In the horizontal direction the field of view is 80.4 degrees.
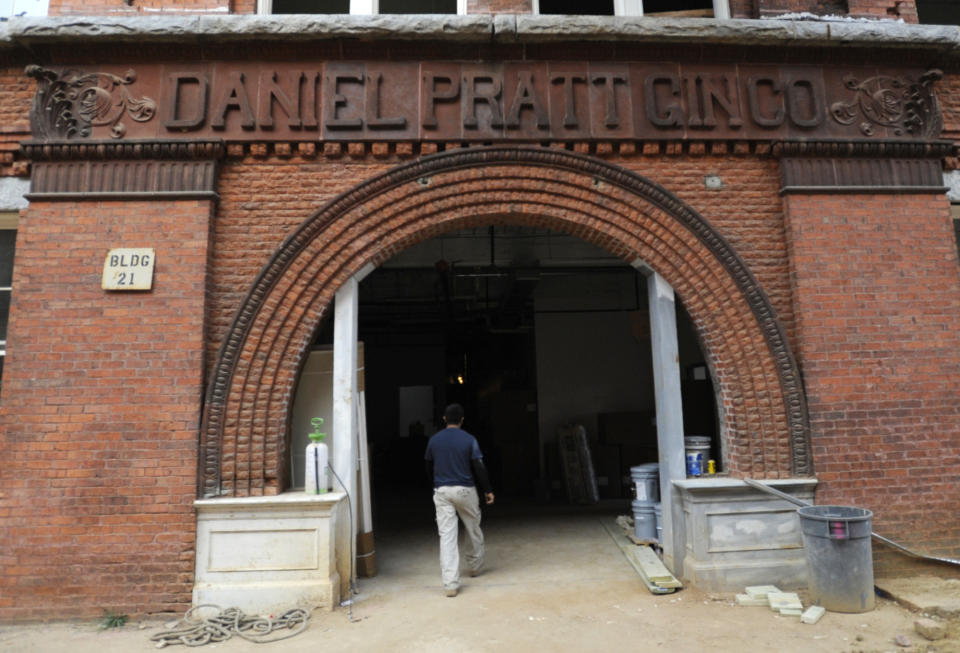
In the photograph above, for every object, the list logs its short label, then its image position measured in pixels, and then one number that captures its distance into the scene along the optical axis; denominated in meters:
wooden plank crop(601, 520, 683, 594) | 5.25
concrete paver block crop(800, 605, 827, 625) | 4.52
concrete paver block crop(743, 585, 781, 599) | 5.02
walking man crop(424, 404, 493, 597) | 5.46
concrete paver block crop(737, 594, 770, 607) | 4.97
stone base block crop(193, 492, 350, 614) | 4.98
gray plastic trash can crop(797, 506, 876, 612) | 4.68
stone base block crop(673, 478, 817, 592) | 5.23
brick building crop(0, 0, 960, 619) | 5.11
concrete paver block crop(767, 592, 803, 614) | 4.76
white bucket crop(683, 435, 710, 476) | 5.72
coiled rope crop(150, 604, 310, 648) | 4.53
